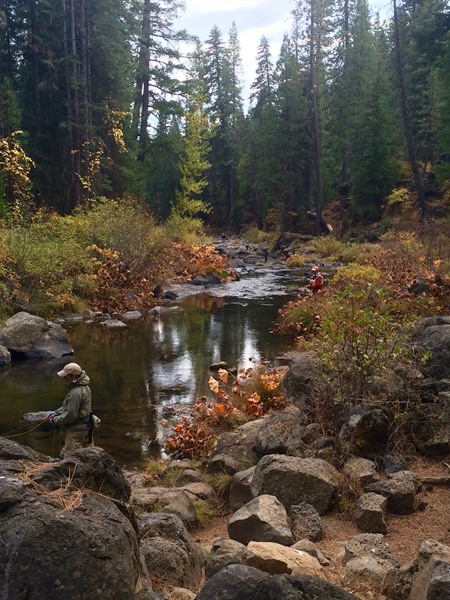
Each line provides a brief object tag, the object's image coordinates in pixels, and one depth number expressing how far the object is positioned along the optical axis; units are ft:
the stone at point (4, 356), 39.81
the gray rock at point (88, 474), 11.27
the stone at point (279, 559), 11.98
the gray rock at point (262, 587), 8.03
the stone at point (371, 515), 15.97
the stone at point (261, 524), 14.78
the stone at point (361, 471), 18.12
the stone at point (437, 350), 22.80
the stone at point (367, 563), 12.40
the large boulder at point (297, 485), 17.51
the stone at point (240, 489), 19.33
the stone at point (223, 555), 12.61
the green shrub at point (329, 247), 101.77
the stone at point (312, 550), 13.66
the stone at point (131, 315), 56.65
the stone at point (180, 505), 18.43
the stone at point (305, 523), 15.72
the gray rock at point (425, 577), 9.21
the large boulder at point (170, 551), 12.62
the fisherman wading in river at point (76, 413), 23.43
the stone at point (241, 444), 22.77
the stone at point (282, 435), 20.95
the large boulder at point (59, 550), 8.61
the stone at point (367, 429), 20.01
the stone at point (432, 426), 19.74
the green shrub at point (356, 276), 50.17
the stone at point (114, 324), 52.31
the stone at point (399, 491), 16.66
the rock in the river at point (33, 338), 41.47
